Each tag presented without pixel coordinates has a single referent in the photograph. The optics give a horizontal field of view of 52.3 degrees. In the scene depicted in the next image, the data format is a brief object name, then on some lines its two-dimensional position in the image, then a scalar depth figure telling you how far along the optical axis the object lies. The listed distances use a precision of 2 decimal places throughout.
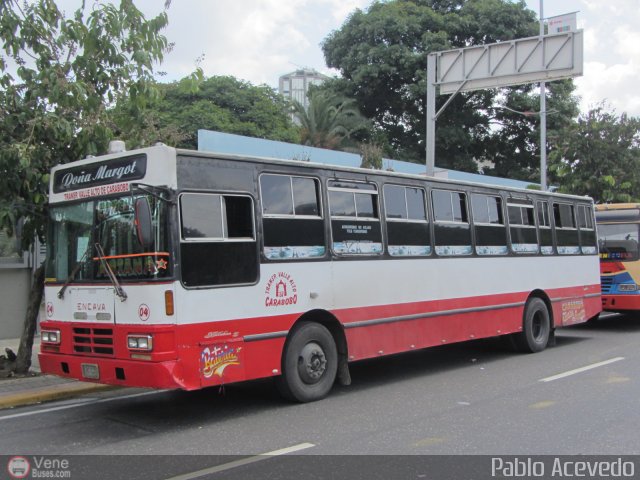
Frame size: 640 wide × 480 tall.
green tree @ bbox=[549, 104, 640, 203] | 24.77
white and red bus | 6.50
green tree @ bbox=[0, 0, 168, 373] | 8.69
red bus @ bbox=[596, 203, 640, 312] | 14.43
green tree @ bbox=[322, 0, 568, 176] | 39.38
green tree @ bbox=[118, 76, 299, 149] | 38.25
